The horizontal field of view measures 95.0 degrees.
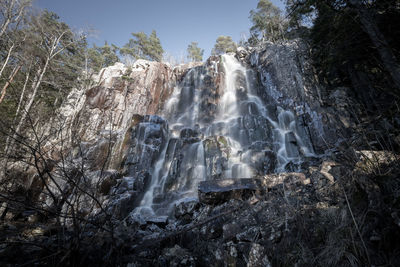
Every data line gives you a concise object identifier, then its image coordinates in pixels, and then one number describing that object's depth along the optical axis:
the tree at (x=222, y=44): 38.22
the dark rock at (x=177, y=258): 2.44
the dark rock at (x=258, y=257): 2.03
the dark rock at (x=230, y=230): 2.88
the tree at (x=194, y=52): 40.50
